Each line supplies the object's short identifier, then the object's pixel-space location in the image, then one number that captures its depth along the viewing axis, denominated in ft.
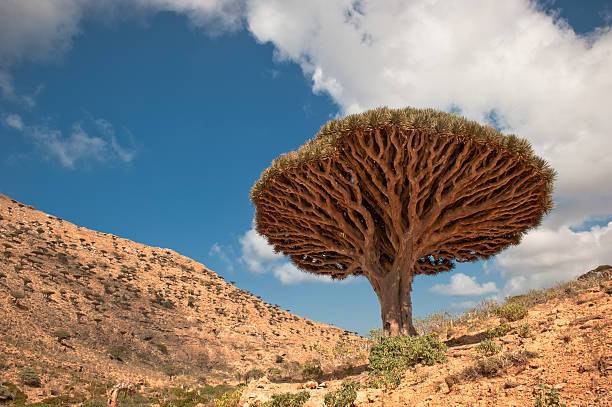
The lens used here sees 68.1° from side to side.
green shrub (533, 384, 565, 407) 18.15
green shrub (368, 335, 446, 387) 28.78
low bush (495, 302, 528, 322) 36.50
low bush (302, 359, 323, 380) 41.50
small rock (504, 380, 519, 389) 21.16
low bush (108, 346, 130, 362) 86.33
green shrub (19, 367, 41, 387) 62.03
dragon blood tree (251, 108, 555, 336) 36.96
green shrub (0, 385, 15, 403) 55.41
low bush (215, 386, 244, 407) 33.94
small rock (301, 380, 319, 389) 32.29
